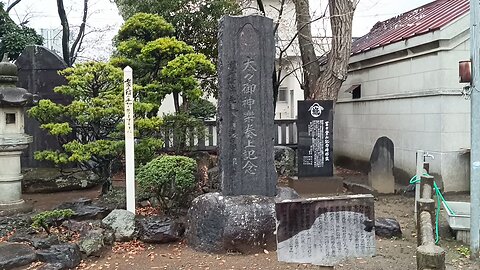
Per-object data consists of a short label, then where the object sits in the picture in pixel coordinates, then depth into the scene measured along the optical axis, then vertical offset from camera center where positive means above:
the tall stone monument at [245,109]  7.03 +0.32
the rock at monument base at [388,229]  7.12 -1.63
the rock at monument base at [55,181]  11.02 -1.24
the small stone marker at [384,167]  10.62 -0.96
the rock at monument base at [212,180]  9.98 -1.16
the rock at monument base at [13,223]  7.67 -1.61
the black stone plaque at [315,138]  11.25 -0.25
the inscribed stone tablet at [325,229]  3.85 -0.90
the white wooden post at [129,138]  7.69 -0.14
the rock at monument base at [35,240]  6.47 -1.64
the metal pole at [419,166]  7.83 -0.70
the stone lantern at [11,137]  8.73 -0.09
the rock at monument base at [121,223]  7.04 -1.48
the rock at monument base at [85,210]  7.97 -1.44
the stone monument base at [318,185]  11.06 -1.42
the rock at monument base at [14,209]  8.62 -1.51
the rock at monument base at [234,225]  6.31 -1.38
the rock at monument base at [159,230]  6.94 -1.57
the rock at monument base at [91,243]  6.27 -1.60
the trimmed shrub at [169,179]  7.76 -0.85
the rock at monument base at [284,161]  13.36 -0.99
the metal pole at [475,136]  5.99 -0.14
